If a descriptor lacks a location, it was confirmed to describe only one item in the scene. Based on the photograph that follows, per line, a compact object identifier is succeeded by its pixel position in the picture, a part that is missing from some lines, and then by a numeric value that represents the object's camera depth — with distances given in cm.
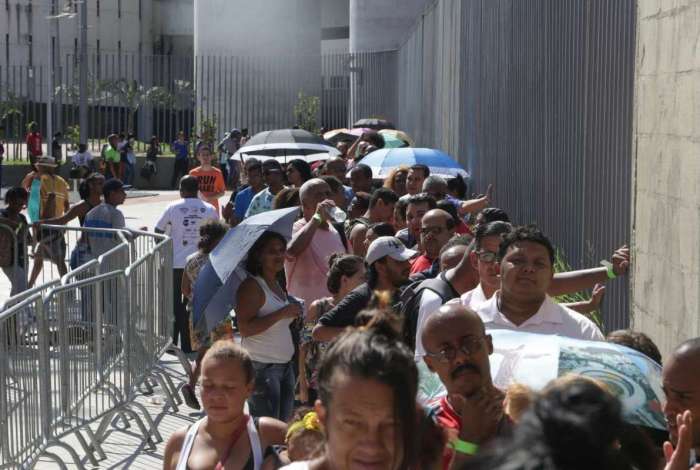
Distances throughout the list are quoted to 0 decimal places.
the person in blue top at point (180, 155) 5778
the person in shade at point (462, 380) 583
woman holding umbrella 1121
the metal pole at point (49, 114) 5484
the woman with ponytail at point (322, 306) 1198
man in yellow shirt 2490
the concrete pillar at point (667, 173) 962
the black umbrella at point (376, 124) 4280
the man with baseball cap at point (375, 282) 1093
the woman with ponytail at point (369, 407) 490
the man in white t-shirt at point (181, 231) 1875
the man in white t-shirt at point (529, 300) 827
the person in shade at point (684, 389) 583
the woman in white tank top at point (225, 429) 737
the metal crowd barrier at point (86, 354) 1142
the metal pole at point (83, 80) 5064
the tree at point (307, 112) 6156
